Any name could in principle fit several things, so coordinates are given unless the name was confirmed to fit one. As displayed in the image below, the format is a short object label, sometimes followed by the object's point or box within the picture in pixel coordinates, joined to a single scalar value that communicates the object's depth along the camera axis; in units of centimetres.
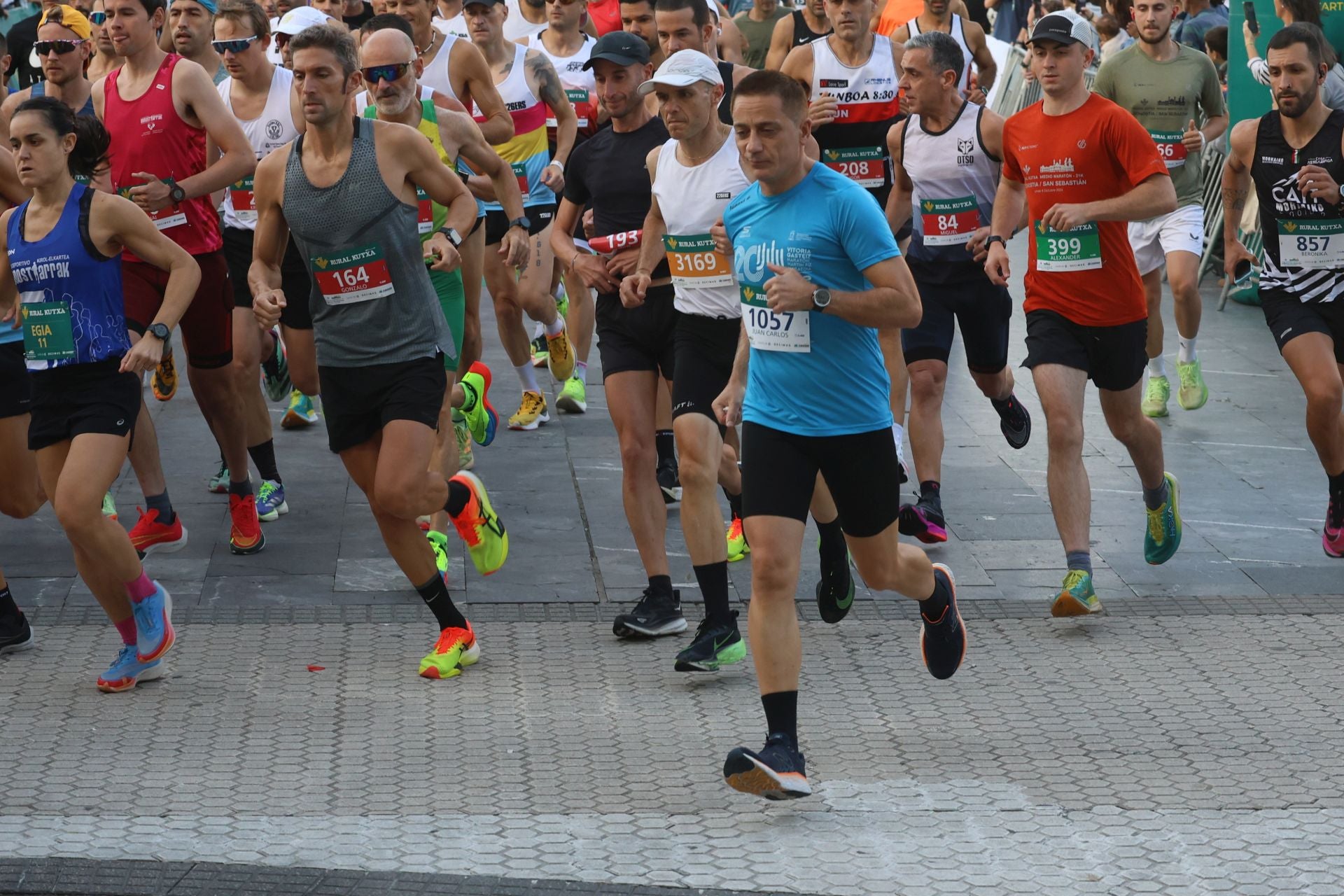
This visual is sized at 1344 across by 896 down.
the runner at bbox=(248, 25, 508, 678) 1139
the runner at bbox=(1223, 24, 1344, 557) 1403
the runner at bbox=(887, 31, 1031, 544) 1461
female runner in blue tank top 1145
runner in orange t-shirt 1275
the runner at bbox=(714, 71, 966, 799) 936
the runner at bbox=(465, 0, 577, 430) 1824
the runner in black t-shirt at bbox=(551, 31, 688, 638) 1236
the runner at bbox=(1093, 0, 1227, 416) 1799
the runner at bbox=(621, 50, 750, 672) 1154
